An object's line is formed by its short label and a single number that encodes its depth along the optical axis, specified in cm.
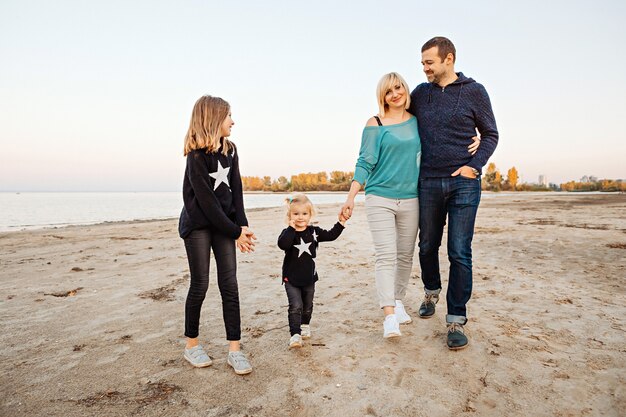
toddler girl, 316
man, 308
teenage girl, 269
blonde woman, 328
